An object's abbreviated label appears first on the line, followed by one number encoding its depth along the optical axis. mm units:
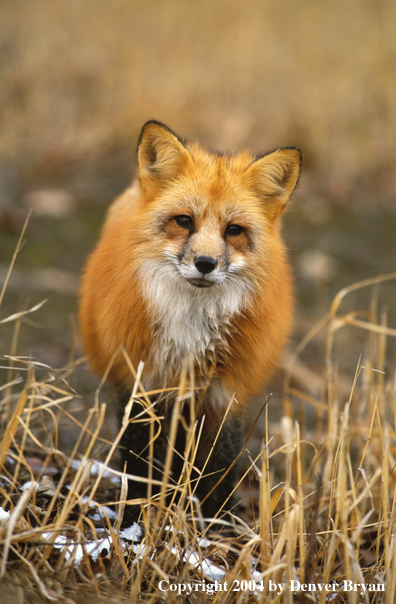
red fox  6203
